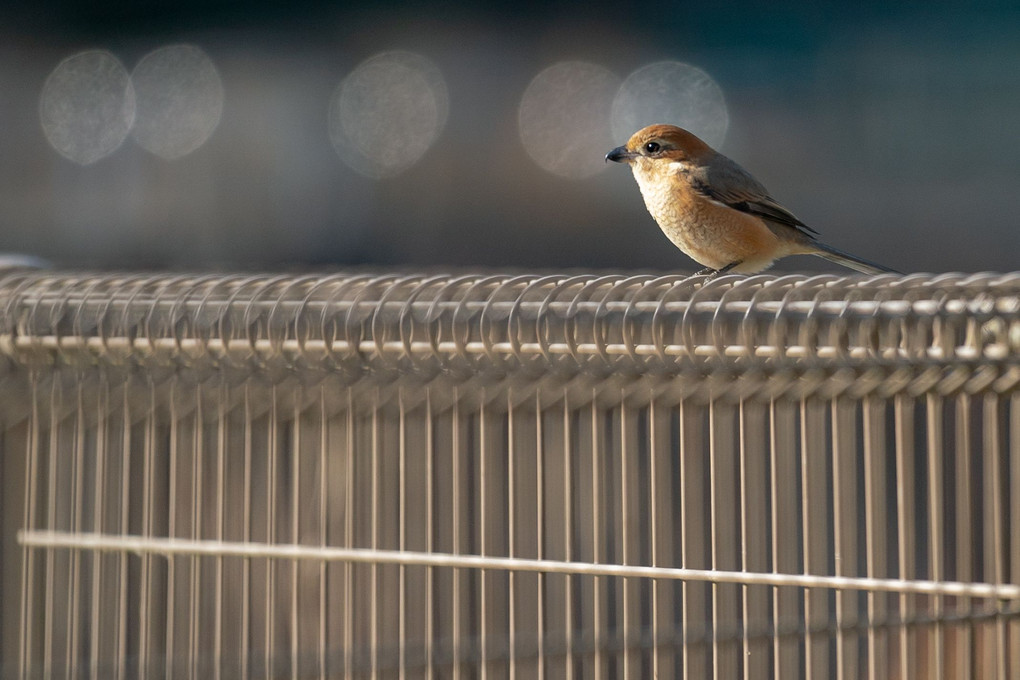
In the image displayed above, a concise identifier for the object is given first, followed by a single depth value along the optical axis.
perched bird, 7.76
